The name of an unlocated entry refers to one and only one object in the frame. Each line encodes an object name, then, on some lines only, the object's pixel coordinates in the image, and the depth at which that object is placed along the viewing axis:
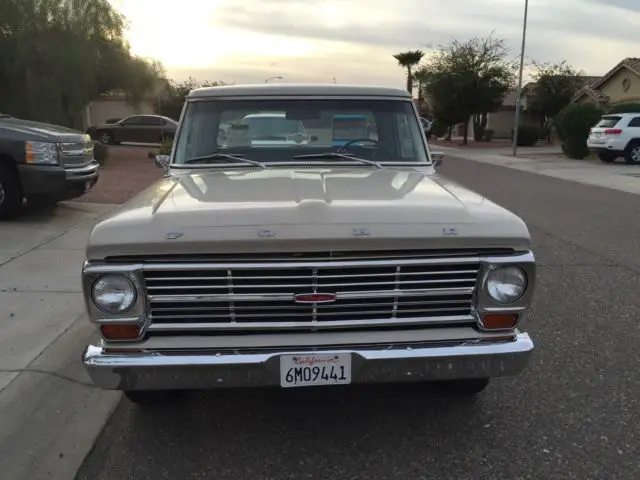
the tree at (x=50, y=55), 16.69
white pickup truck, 2.85
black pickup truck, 8.62
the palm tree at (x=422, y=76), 41.62
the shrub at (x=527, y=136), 39.12
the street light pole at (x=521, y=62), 29.41
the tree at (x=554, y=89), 40.81
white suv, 22.83
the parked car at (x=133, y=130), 29.30
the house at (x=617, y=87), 32.84
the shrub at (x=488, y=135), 45.00
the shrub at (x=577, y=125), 26.67
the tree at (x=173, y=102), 34.13
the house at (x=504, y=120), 50.67
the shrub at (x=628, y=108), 25.30
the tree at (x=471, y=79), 38.56
